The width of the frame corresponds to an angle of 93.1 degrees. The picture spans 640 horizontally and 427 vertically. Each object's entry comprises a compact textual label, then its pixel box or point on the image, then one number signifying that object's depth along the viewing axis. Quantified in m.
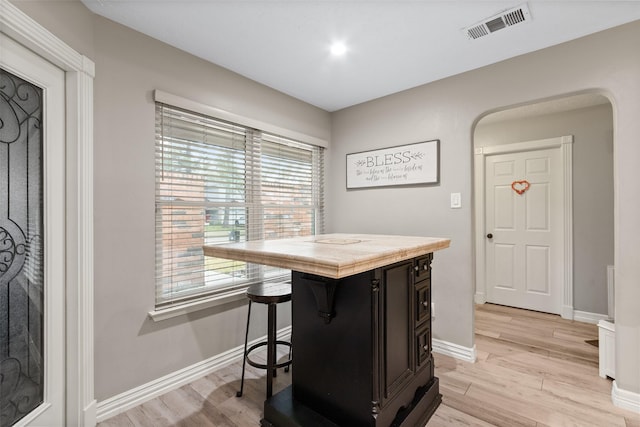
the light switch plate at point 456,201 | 2.51
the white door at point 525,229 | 3.52
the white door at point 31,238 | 1.34
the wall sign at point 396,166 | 2.66
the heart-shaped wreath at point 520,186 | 3.70
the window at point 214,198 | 2.08
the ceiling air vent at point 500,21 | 1.74
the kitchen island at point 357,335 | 1.41
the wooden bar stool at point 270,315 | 1.83
